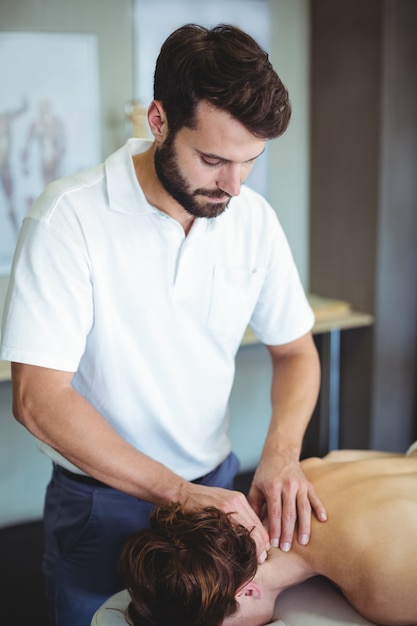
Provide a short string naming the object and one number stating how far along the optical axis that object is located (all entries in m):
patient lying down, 1.35
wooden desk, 3.29
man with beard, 1.39
